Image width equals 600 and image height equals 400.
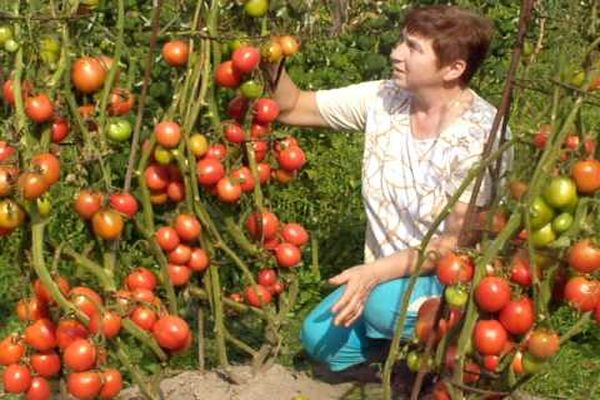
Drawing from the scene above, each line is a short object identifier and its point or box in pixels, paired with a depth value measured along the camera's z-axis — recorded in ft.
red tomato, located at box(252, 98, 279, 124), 8.51
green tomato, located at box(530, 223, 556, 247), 6.52
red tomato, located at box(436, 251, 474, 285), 6.77
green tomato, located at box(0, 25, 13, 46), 7.27
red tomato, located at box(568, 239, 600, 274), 6.41
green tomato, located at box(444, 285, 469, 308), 6.66
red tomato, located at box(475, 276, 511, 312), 6.53
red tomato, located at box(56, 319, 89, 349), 7.42
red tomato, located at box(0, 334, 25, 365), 7.54
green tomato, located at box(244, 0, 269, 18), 8.21
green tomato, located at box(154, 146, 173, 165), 8.09
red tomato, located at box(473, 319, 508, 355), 6.65
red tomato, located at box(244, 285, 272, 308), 8.82
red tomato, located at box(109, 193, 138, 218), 7.62
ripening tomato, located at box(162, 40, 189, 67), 8.18
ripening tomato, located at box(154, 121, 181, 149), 7.96
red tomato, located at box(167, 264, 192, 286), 8.46
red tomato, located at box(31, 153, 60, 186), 7.05
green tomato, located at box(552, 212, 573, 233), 6.45
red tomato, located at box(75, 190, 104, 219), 7.47
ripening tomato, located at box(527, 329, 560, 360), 6.50
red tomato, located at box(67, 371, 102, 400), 7.26
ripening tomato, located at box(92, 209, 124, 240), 7.50
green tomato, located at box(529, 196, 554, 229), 6.42
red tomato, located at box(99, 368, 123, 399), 7.41
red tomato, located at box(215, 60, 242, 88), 8.16
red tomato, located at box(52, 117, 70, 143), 7.49
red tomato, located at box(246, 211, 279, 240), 8.71
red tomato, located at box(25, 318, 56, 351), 7.55
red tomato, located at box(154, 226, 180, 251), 8.29
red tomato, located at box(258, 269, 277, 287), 8.94
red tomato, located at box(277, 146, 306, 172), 8.62
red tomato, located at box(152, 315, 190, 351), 7.72
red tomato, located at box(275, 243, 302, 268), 8.80
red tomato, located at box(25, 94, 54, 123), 7.22
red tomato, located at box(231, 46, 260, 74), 7.97
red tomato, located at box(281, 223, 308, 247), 8.96
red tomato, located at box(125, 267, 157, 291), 8.05
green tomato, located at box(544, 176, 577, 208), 6.30
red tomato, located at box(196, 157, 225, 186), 8.15
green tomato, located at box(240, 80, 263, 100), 8.22
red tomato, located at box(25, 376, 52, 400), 7.59
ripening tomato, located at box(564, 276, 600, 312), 6.61
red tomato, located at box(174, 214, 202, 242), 8.29
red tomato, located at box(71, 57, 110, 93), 7.52
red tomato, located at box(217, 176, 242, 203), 8.23
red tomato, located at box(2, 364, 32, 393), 7.48
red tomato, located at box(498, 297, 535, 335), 6.61
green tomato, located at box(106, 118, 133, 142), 7.73
